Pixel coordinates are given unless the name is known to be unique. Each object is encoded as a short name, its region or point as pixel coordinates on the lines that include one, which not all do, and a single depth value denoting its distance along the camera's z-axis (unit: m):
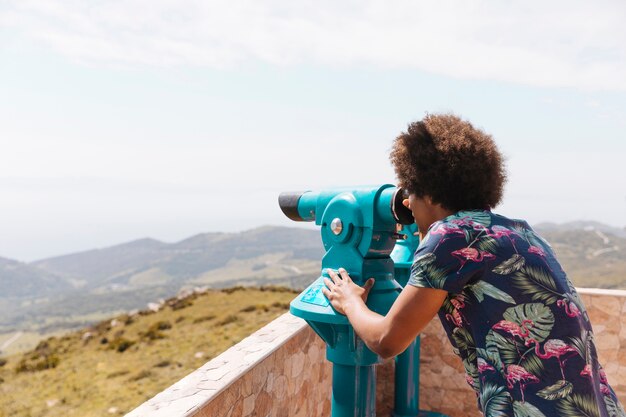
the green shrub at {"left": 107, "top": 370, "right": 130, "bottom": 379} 18.88
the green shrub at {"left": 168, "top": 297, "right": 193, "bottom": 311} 28.34
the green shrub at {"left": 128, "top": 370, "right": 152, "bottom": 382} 17.67
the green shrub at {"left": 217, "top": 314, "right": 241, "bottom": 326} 21.89
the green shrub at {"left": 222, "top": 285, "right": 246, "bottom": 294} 28.33
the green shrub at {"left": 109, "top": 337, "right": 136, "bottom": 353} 22.36
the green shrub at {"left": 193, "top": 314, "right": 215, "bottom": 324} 24.05
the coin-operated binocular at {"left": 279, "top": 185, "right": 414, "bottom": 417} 2.21
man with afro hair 1.40
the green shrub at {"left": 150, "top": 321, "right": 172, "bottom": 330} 23.84
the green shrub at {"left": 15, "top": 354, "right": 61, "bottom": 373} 22.72
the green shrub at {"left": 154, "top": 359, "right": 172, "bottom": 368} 18.22
